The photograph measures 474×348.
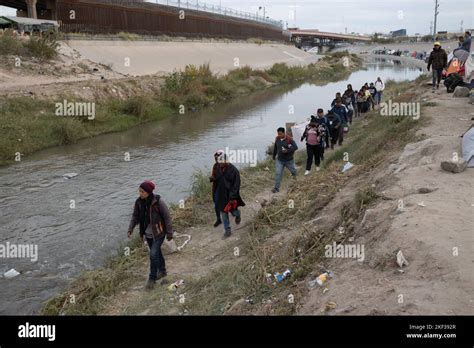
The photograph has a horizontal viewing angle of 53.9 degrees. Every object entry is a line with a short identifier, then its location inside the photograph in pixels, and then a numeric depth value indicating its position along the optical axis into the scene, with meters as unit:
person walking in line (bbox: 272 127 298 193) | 10.66
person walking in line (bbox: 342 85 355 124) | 18.06
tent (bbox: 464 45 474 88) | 15.51
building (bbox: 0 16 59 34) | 32.75
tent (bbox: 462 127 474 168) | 8.11
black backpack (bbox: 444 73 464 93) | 16.34
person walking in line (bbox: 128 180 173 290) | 6.93
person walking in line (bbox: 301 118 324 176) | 11.87
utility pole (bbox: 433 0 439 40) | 45.92
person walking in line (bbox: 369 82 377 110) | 21.59
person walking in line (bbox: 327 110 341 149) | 13.87
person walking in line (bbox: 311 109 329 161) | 11.95
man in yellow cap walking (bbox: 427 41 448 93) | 15.52
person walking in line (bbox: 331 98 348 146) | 15.00
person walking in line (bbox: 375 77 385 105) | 21.42
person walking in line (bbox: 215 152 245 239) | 8.95
